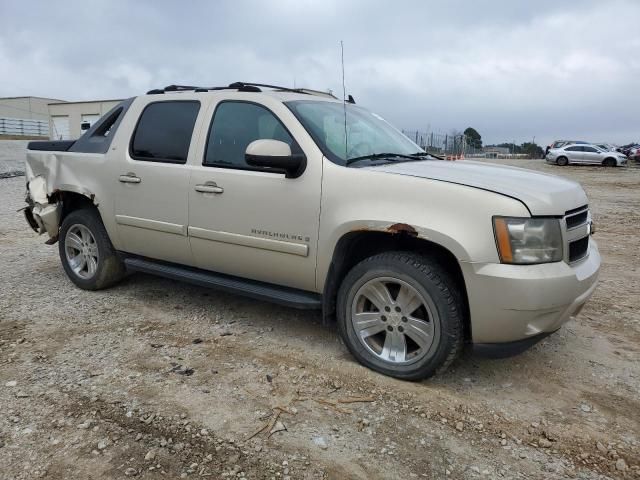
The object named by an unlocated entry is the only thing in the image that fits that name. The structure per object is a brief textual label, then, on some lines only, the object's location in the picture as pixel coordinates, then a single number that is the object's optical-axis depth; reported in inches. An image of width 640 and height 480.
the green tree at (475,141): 1412.6
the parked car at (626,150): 1536.4
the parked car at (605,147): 1275.8
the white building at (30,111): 2134.4
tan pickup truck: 120.9
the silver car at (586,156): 1240.2
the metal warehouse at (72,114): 1717.5
